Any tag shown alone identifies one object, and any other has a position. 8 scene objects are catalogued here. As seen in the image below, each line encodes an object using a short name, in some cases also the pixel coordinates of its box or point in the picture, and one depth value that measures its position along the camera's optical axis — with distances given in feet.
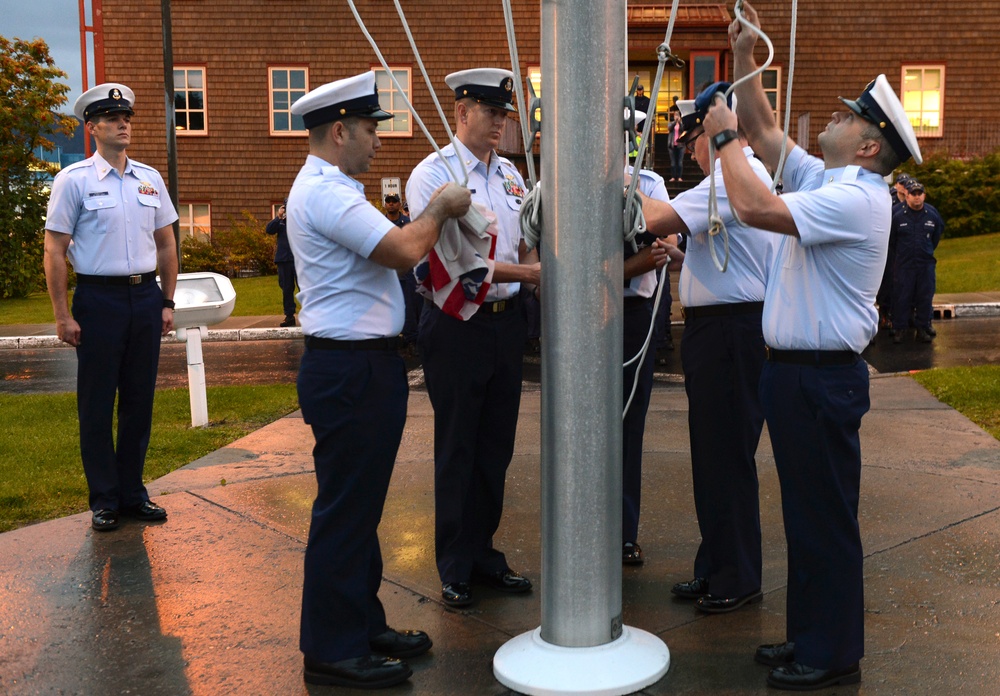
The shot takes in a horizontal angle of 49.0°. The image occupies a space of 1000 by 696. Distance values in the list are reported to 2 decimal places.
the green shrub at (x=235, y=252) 82.64
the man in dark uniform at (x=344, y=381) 12.42
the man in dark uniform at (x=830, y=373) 11.94
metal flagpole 11.84
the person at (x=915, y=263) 44.60
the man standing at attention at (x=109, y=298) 18.74
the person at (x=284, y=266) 53.06
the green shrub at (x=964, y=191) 80.43
